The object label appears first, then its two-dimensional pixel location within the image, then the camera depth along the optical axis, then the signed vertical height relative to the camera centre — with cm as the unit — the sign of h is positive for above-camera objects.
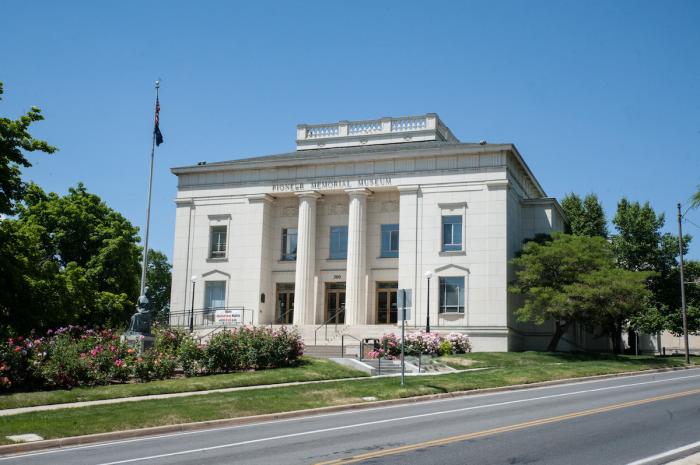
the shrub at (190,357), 2691 -112
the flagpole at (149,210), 3541 +583
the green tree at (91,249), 4866 +521
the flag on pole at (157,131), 3931 +1031
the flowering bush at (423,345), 3469 -59
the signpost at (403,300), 2295 +101
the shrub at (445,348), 3778 -74
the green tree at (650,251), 5709 +700
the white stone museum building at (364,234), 4447 +626
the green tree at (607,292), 3759 +233
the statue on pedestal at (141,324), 2803 +4
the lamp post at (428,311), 4078 +124
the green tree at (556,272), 3962 +353
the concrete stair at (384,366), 3017 -147
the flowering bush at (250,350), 2769 -85
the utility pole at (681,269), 4406 +433
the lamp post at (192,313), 4605 +84
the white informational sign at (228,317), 4759 +67
